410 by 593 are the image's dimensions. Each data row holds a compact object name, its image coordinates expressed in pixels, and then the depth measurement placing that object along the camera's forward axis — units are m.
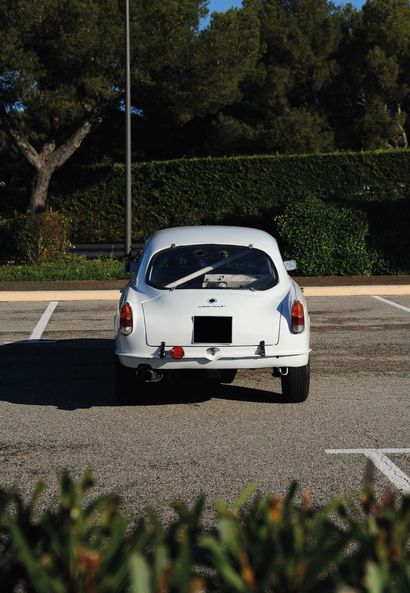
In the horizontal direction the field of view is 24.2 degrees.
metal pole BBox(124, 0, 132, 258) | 23.08
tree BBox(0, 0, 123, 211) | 28.98
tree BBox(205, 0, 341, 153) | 45.00
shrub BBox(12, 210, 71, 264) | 22.70
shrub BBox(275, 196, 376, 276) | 20.92
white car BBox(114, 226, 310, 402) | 7.80
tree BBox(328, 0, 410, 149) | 48.00
